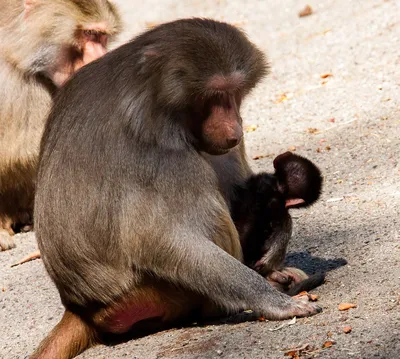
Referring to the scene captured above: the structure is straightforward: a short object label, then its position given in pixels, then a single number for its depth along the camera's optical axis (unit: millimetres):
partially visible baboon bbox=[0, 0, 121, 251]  12633
